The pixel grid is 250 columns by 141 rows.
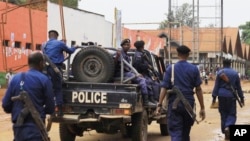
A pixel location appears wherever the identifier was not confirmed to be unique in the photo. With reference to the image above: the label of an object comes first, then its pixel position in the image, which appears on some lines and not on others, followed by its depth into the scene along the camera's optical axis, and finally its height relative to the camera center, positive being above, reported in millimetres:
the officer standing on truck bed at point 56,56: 12529 -666
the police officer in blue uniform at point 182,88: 9996 -1015
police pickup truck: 12698 -1478
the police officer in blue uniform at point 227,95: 14450 -1605
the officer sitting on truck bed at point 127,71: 13306 -1021
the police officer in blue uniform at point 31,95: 7658 -833
